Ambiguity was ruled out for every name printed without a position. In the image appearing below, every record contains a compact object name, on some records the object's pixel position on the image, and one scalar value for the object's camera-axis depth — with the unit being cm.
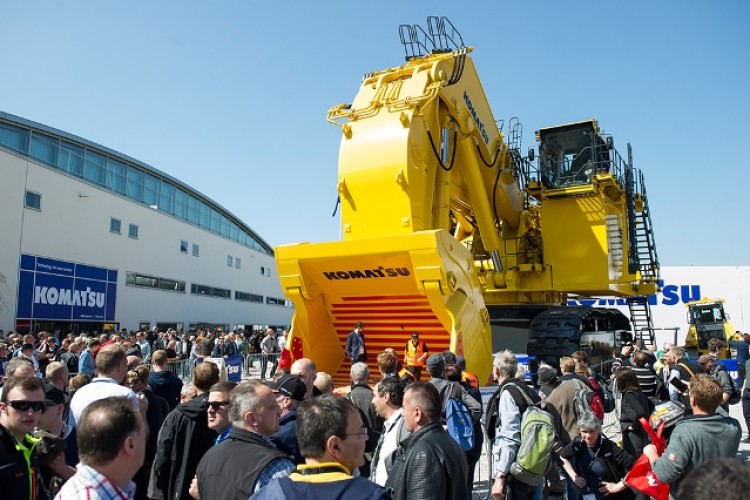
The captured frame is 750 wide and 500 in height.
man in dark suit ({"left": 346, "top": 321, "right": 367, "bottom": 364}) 849
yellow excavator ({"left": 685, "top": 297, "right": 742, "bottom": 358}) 2192
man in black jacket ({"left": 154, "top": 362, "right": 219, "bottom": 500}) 384
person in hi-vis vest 785
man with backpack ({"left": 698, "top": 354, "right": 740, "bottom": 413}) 774
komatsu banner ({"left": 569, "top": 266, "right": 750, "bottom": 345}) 2772
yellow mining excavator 793
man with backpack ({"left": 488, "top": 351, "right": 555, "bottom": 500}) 434
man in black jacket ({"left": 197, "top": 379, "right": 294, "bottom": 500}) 264
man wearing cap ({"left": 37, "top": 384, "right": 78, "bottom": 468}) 335
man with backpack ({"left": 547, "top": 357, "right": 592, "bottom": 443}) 569
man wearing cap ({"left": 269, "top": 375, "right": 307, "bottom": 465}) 344
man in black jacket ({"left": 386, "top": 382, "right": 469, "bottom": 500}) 282
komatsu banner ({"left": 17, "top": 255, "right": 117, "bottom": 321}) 2195
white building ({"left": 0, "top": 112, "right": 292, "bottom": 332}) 2178
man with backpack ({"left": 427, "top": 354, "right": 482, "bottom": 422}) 505
